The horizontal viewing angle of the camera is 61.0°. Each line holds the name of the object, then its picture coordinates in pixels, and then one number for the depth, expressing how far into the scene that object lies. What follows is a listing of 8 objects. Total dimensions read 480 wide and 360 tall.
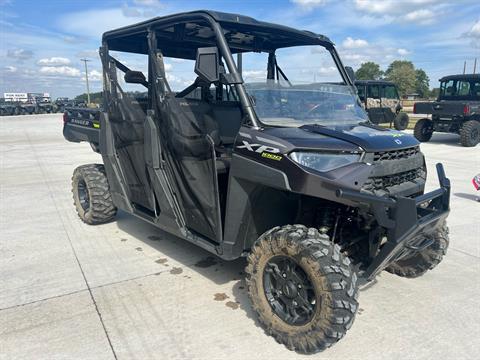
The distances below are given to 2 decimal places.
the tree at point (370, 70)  81.88
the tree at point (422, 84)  88.32
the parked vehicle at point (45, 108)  49.38
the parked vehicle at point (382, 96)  18.62
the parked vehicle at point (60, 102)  51.12
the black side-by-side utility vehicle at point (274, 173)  2.61
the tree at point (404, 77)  81.19
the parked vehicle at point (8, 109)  46.19
